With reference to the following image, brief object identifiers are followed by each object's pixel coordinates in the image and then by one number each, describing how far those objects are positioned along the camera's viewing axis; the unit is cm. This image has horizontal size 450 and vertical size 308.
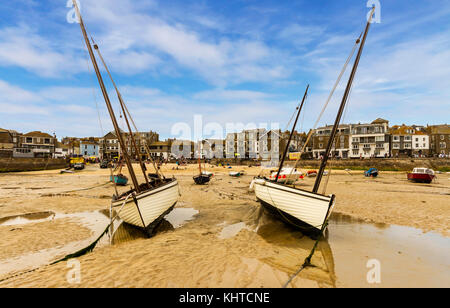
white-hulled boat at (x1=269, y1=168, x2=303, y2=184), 3357
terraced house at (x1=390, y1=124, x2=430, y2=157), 8162
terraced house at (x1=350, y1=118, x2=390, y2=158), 8019
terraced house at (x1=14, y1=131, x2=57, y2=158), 8438
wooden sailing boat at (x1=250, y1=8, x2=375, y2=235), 1025
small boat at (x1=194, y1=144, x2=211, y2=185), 3409
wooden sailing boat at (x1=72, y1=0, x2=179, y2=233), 1094
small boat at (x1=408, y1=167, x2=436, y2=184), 3520
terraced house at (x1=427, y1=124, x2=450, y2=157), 8419
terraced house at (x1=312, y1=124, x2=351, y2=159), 8662
